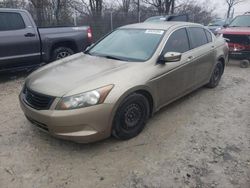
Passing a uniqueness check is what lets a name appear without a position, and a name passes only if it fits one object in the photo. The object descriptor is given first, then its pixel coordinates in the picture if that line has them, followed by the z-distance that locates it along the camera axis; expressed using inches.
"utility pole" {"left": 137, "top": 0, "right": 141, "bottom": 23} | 505.0
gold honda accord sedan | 91.5
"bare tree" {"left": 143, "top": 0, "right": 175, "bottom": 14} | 685.1
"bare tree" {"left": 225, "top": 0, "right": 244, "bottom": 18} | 1103.0
